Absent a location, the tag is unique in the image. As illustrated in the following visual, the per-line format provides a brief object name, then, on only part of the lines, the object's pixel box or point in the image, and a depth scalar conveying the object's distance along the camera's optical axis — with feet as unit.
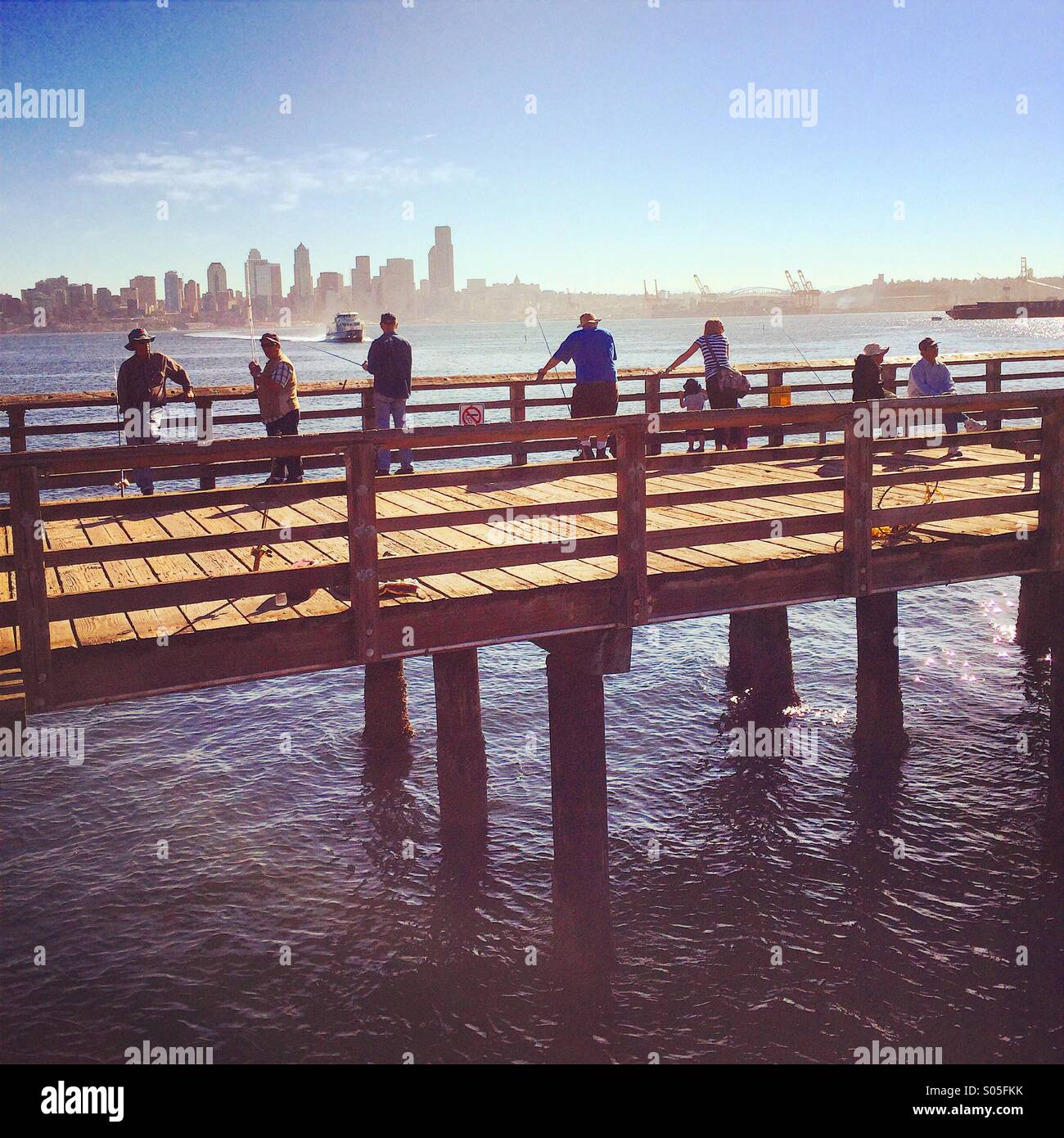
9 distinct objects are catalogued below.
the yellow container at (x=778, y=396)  47.11
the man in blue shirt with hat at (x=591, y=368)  40.37
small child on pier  46.96
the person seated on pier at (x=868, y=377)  43.06
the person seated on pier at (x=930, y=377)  43.65
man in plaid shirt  38.75
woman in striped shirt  44.52
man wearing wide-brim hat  38.32
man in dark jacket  41.88
